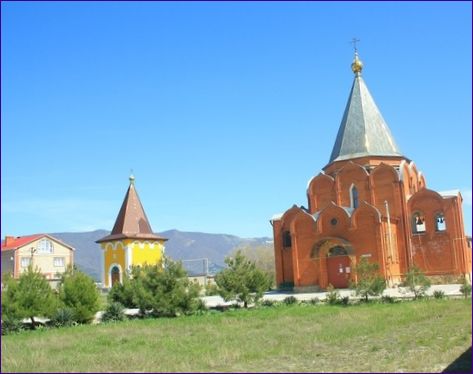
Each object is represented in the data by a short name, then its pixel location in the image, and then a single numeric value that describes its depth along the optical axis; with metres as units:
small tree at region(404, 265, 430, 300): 20.41
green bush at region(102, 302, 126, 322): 17.81
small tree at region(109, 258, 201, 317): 18.47
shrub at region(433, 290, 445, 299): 20.00
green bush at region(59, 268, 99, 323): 17.00
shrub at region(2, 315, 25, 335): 15.14
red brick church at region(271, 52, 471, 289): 28.70
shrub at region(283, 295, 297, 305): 20.58
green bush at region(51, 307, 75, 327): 16.28
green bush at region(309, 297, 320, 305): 20.44
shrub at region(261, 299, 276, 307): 20.62
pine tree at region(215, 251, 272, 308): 20.53
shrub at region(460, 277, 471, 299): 19.52
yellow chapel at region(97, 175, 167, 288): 35.03
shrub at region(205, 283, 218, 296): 21.46
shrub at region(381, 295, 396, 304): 19.58
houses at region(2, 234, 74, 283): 50.28
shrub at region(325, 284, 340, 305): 19.70
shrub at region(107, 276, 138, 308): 19.58
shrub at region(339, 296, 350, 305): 19.61
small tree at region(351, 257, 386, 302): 19.91
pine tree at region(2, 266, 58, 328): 15.46
